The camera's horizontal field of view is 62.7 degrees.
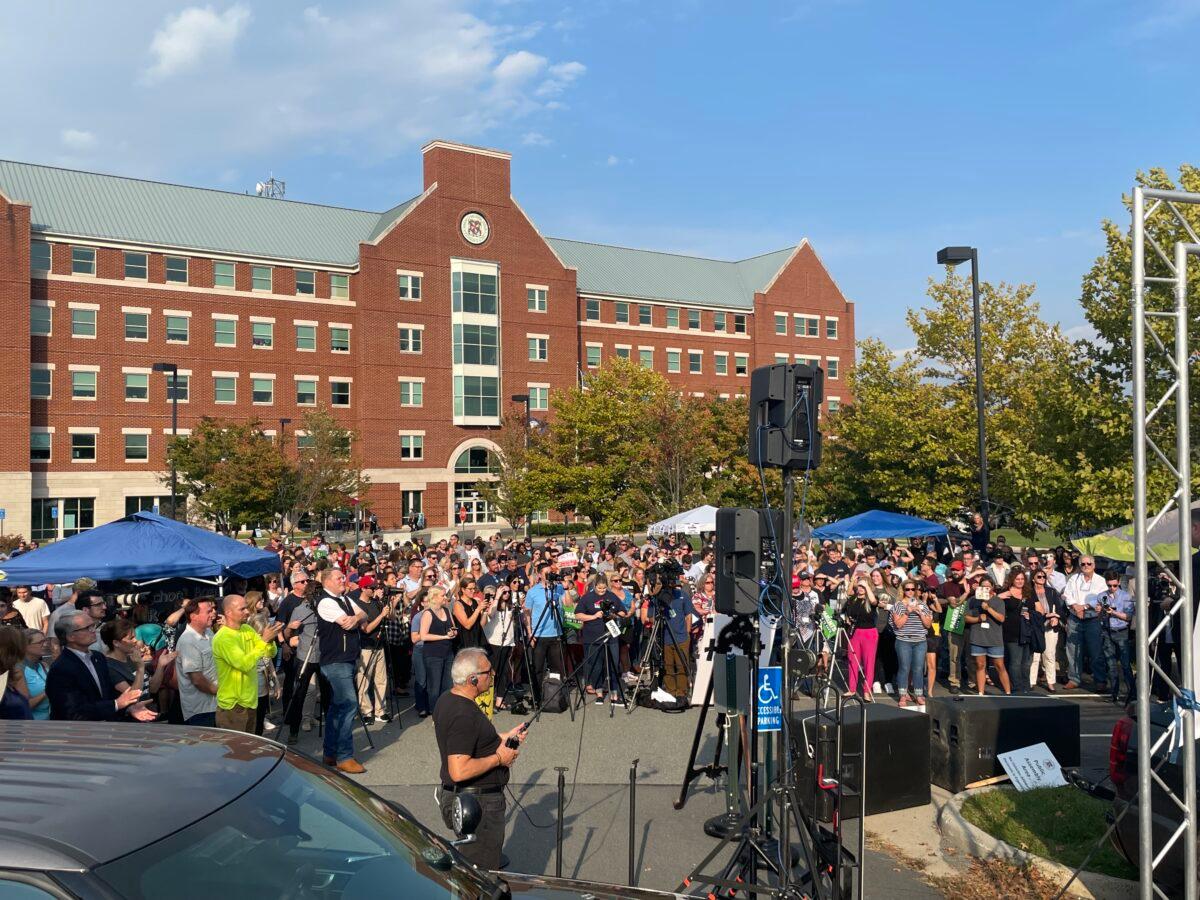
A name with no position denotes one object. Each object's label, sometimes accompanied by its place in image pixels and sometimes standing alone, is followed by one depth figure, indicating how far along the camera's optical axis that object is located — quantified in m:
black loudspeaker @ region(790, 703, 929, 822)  8.48
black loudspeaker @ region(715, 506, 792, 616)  7.54
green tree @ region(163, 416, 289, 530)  42.53
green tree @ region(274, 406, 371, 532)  46.00
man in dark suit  7.16
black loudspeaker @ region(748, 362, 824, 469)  7.93
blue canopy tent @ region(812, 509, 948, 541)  24.97
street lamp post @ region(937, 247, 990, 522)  20.88
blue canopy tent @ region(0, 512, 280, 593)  13.23
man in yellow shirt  8.41
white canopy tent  25.62
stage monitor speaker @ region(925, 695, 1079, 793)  9.20
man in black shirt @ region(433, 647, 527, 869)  5.87
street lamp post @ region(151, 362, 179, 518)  34.39
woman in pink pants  13.61
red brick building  49.97
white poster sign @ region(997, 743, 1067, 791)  8.77
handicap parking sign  6.89
